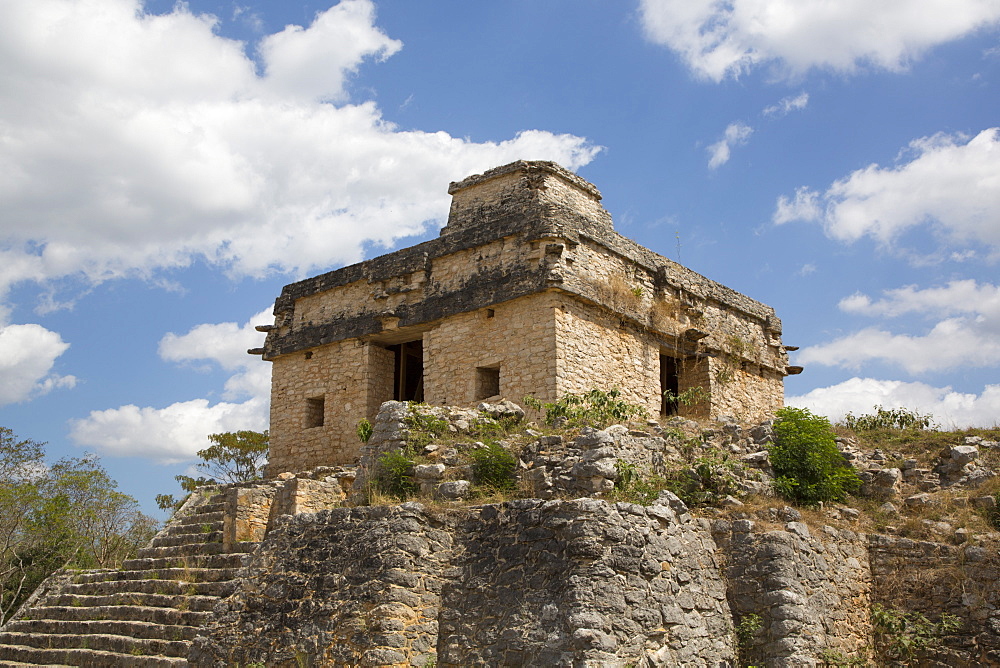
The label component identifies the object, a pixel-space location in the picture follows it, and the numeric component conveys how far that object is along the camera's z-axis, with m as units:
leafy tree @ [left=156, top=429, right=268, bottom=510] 26.22
